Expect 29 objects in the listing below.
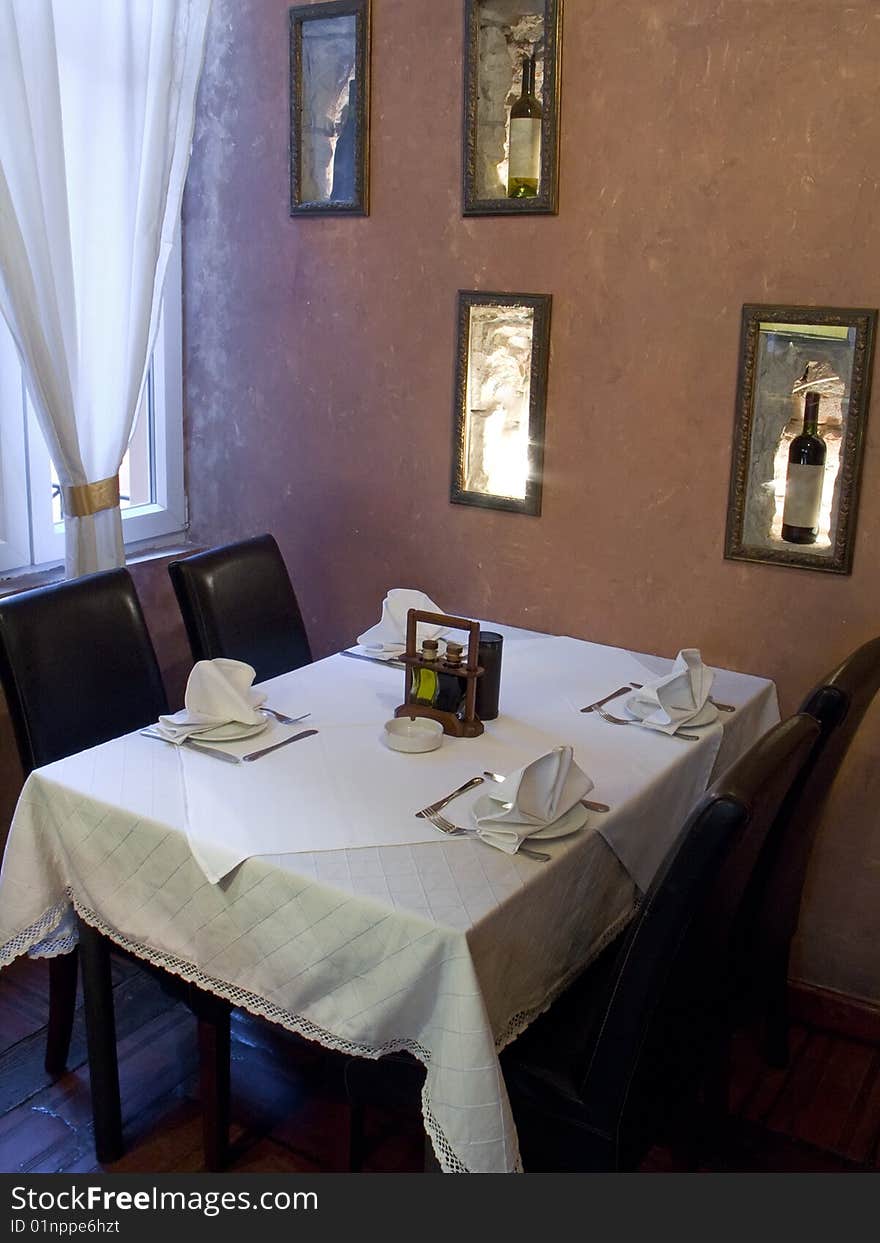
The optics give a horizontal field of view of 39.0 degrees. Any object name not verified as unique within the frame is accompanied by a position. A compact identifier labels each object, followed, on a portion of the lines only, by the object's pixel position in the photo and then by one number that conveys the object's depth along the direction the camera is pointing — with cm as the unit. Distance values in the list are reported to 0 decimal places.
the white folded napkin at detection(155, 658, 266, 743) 206
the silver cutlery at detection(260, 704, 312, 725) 218
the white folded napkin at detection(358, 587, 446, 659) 255
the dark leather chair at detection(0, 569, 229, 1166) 197
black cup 216
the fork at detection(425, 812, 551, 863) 171
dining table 155
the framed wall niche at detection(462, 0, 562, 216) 257
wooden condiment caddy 208
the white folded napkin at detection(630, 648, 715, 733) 220
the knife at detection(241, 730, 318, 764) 201
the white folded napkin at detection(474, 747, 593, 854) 174
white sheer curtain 255
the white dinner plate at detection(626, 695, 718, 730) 220
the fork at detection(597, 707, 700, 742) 216
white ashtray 205
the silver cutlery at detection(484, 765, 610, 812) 186
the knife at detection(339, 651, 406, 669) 249
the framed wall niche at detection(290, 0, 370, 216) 280
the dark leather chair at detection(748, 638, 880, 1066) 194
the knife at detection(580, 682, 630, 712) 230
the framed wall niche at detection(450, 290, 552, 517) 271
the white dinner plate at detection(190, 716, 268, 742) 205
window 283
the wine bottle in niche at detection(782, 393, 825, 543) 241
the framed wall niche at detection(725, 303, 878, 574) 236
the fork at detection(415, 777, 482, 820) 183
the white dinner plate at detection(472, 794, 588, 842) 174
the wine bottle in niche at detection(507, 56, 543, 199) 261
